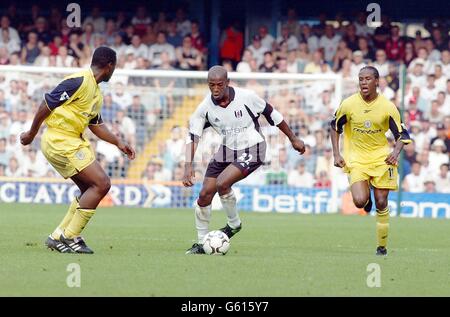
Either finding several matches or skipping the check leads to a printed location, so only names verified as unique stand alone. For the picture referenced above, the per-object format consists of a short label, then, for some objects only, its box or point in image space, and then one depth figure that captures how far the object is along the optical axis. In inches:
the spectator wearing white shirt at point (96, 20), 1096.8
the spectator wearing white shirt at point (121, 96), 928.3
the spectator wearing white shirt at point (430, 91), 962.1
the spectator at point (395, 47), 1039.6
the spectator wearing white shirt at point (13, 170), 907.4
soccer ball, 481.4
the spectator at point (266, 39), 1060.5
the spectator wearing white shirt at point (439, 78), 972.6
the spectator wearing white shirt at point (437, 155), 912.9
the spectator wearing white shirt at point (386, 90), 938.8
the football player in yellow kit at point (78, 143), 471.2
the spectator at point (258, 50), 1048.3
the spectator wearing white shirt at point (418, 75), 975.6
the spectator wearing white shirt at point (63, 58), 1024.9
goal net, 902.4
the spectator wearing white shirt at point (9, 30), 1072.8
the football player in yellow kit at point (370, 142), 509.4
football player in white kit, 499.2
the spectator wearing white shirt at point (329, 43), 1053.8
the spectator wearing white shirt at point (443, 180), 896.9
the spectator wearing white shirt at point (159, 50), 1053.2
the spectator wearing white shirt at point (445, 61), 1004.6
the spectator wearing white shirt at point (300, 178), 902.4
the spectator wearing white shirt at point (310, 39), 1056.2
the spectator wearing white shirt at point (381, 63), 994.7
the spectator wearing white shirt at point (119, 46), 1054.4
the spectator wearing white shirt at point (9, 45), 1063.6
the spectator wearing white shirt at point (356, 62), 1001.5
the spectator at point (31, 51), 1058.1
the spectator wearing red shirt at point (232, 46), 1072.8
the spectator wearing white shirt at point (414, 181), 902.4
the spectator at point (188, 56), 1047.6
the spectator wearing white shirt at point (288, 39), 1061.8
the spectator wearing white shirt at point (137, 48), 1052.5
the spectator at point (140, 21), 1087.6
